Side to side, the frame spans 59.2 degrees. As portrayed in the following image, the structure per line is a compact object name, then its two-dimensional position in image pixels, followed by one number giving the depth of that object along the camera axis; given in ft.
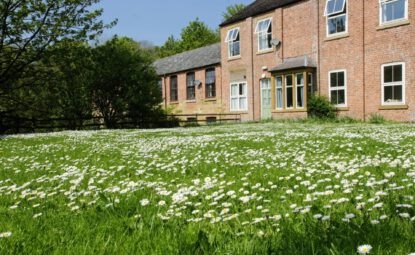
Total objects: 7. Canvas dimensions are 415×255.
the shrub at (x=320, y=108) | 74.69
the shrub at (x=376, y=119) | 64.52
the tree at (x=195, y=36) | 215.10
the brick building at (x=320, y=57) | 65.92
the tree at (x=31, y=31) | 69.15
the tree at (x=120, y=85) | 80.94
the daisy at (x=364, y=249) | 6.35
